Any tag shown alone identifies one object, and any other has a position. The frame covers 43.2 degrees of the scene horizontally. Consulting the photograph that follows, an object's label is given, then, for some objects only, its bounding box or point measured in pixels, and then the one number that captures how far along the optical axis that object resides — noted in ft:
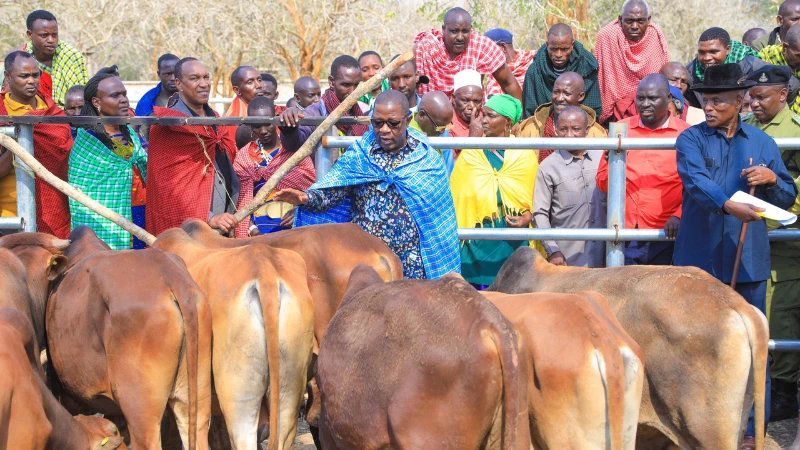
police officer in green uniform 22.33
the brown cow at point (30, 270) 17.28
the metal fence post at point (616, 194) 21.68
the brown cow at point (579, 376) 14.51
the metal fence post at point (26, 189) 22.74
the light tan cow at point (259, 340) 17.22
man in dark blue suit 20.18
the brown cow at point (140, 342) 16.66
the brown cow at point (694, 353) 16.11
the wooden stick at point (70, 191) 21.53
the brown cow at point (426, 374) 13.41
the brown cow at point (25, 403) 14.16
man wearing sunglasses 20.56
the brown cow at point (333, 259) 18.80
